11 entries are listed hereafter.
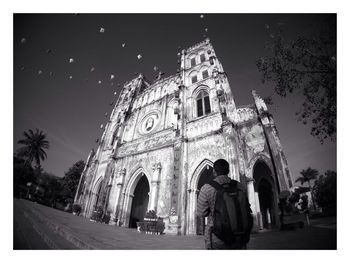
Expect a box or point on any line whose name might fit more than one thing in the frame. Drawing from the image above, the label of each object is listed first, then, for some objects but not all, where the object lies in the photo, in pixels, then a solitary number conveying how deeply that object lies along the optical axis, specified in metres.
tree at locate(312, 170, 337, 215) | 26.86
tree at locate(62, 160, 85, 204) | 29.64
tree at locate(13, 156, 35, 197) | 21.05
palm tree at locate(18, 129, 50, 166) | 29.79
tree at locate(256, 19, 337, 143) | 6.68
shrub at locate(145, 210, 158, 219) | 10.28
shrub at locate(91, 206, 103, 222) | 12.47
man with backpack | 2.31
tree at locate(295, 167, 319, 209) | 45.01
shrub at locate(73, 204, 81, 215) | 15.16
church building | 10.64
